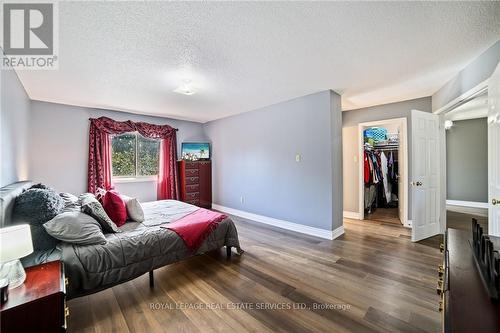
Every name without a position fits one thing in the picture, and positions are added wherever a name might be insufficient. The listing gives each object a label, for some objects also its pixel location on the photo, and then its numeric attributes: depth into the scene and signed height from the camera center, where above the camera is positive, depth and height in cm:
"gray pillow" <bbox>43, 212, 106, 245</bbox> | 176 -53
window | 482 +28
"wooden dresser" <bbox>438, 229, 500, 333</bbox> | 70 -53
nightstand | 105 -73
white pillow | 263 -55
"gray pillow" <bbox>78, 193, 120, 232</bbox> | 217 -48
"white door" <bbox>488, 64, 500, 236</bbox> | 190 +9
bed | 167 -81
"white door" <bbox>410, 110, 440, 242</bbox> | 328 -18
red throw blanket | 240 -71
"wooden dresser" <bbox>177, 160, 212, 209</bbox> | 539 -42
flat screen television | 565 +42
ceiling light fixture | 299 +112
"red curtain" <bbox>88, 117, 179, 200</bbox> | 437 +34
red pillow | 247 -48
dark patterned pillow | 172 -37
